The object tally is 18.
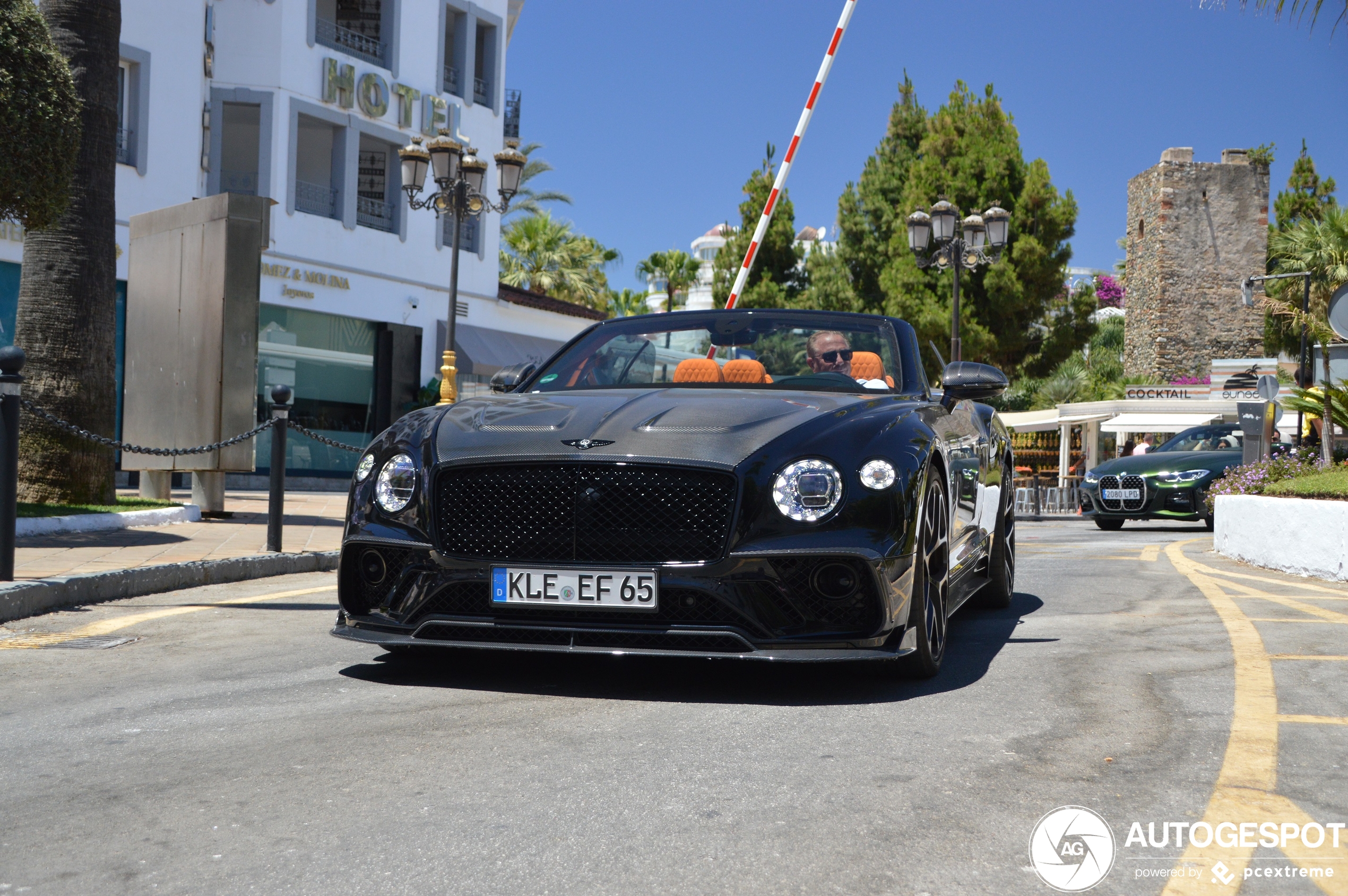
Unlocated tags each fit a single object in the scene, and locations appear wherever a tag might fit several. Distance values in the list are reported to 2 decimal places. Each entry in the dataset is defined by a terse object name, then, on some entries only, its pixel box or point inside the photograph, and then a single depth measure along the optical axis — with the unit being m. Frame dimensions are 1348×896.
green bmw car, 16.67
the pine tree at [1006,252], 32.38
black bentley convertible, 3.82
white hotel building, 20.62
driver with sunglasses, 5.42
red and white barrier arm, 9.95
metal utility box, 11.15
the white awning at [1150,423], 34.25
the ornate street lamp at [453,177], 16.50
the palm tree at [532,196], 47.41
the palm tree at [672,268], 59.66
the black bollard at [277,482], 8.54
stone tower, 56.62
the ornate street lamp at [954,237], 20.44
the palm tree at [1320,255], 38.22
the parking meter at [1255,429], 14.89
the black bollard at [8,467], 6.01
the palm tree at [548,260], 45.41
